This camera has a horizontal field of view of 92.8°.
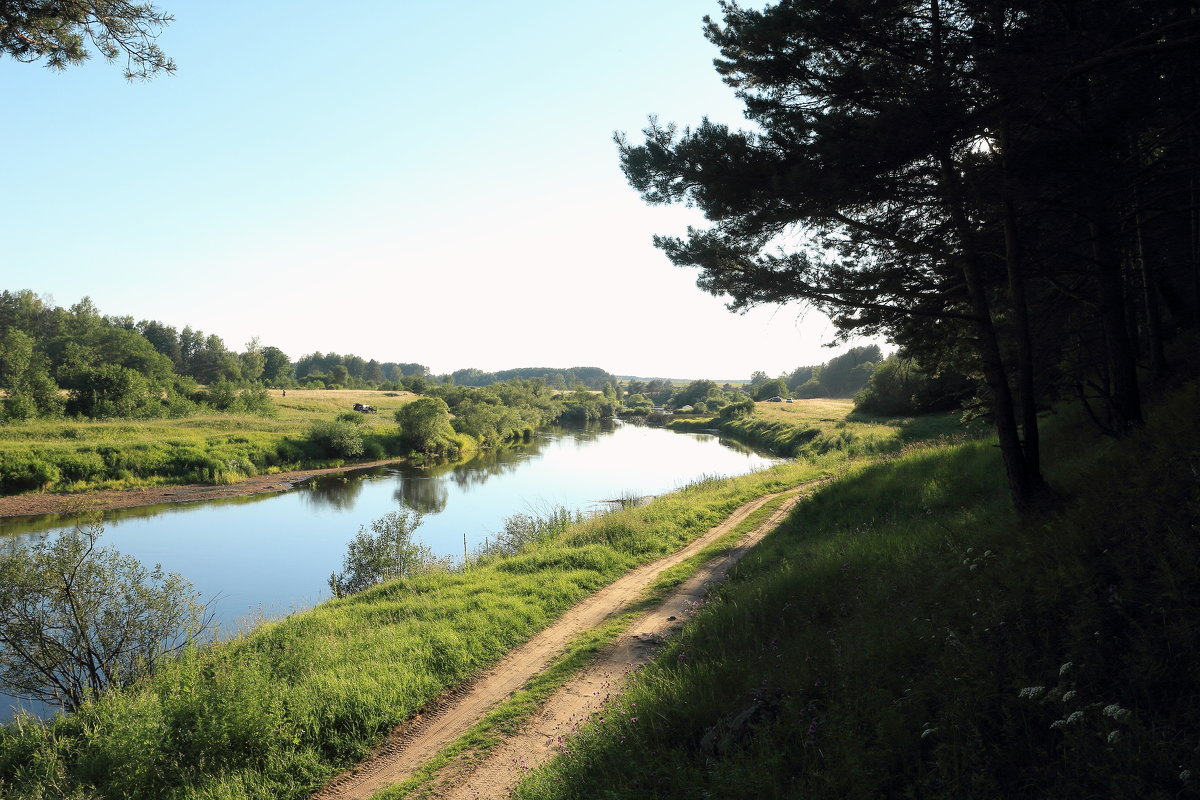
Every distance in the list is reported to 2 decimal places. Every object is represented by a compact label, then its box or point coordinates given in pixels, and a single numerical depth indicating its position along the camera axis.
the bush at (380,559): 15.34
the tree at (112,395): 47.44
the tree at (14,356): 57.92
